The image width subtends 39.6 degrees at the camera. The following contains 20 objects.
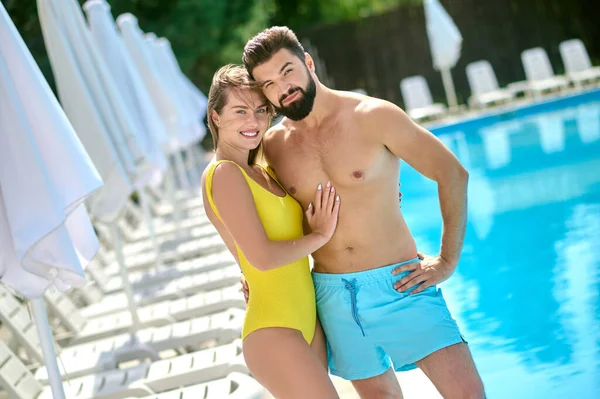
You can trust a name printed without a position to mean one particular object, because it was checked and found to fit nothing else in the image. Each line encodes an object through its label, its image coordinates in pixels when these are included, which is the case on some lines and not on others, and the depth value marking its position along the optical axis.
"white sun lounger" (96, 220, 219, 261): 9.45
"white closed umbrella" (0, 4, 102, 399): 3.28
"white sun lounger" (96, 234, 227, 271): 8.63
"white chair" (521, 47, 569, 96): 17.78
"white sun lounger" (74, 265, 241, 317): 6.81
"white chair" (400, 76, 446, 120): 18.34
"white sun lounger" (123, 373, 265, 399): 3.92
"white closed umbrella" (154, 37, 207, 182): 12.62
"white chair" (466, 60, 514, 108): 17.67
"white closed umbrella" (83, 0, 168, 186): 7.42
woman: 2.83
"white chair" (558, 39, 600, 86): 17.33
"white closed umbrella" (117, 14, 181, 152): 9.73
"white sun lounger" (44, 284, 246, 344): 6.01
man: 3.05
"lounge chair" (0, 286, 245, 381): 5.19
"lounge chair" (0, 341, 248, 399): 4.45
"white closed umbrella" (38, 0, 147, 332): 5.80
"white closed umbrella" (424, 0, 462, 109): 17.80
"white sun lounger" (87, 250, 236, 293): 7.53
